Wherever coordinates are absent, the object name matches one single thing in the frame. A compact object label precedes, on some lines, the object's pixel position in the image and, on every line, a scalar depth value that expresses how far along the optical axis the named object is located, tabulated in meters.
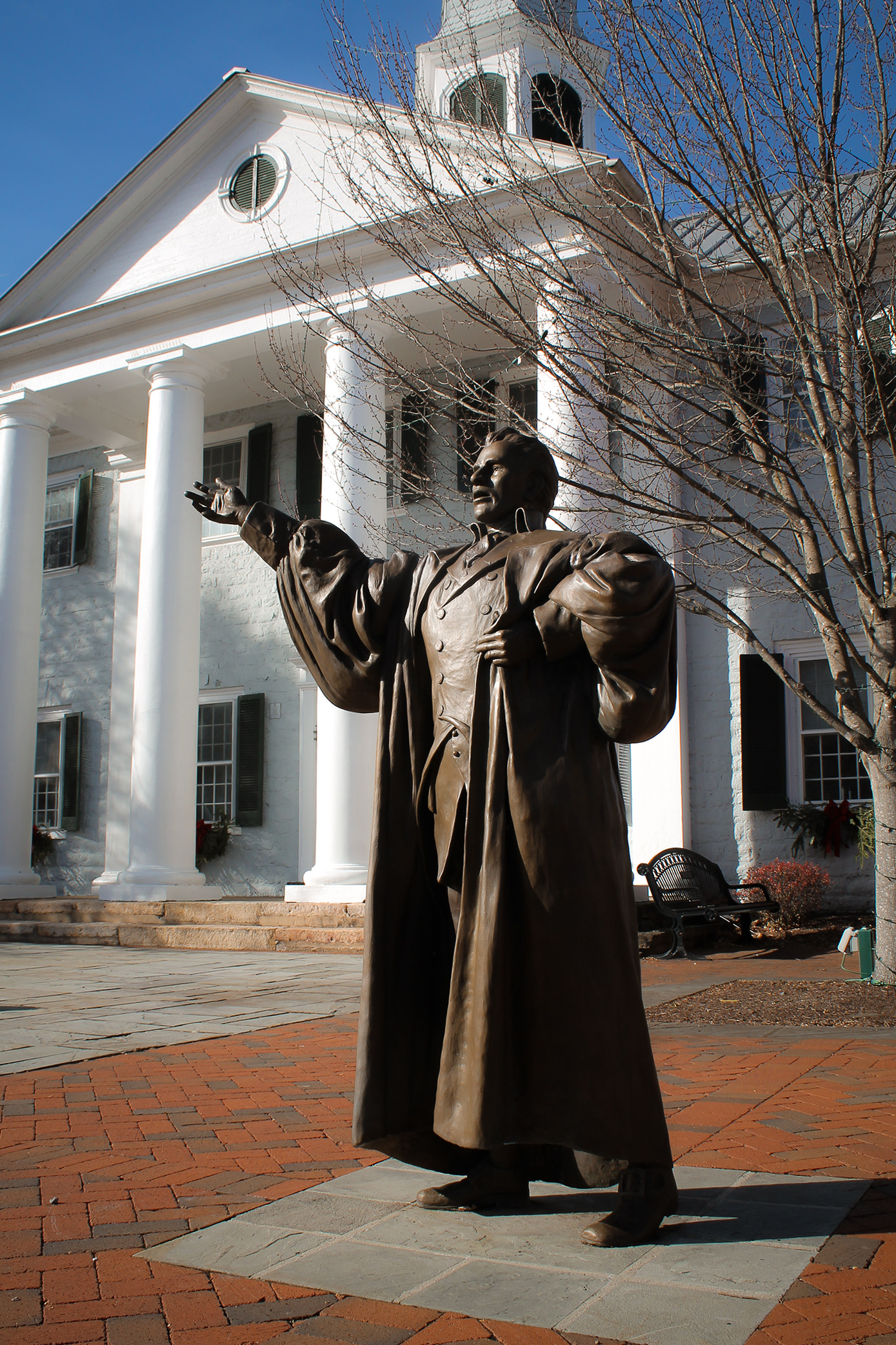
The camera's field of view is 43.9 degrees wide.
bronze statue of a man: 2.47
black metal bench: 9.99
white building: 12.89
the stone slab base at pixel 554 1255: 2.12
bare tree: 6.18
